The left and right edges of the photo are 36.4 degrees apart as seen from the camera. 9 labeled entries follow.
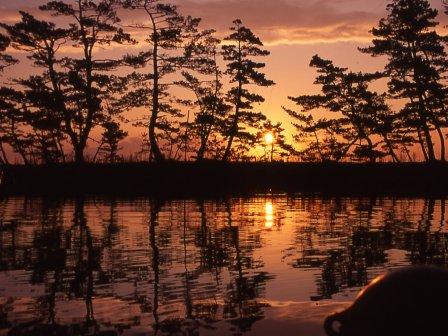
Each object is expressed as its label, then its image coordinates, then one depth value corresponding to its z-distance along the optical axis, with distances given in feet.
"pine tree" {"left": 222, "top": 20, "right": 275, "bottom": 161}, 158.30
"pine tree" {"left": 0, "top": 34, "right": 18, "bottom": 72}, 151.84
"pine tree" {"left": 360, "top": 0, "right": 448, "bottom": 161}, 147.43
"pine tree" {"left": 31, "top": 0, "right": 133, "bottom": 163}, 144.15
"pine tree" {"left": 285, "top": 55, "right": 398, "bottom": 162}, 159.12
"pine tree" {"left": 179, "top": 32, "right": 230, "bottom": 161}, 152.87
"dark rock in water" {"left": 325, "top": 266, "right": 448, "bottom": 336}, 13.15
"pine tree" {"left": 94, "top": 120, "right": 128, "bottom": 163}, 155.33
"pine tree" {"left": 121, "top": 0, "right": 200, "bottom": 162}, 143.13
